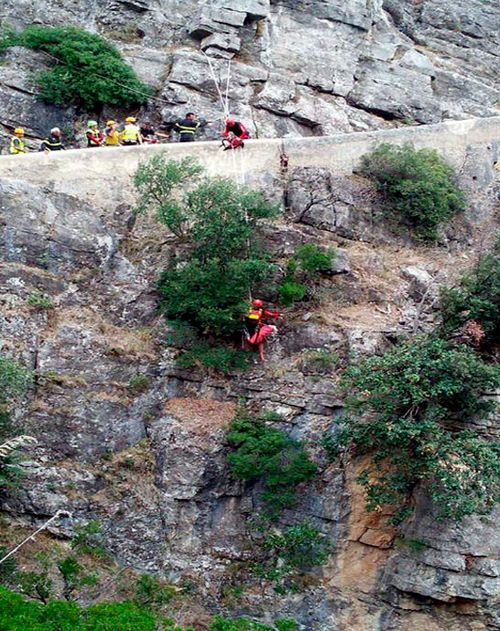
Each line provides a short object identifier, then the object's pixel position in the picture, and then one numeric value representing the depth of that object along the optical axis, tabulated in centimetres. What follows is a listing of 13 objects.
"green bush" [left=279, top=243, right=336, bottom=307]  1719
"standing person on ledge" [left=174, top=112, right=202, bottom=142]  2061
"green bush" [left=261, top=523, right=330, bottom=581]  1461
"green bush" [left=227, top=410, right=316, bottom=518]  1498
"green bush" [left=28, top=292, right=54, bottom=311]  1611
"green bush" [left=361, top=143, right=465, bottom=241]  1909
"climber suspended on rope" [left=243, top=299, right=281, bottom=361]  1630
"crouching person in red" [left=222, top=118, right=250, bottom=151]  1914
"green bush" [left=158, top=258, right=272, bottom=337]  1616
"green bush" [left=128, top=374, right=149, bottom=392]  1588
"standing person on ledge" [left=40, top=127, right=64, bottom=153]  1884
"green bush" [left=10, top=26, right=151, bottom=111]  2219
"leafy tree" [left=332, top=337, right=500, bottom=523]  1384
